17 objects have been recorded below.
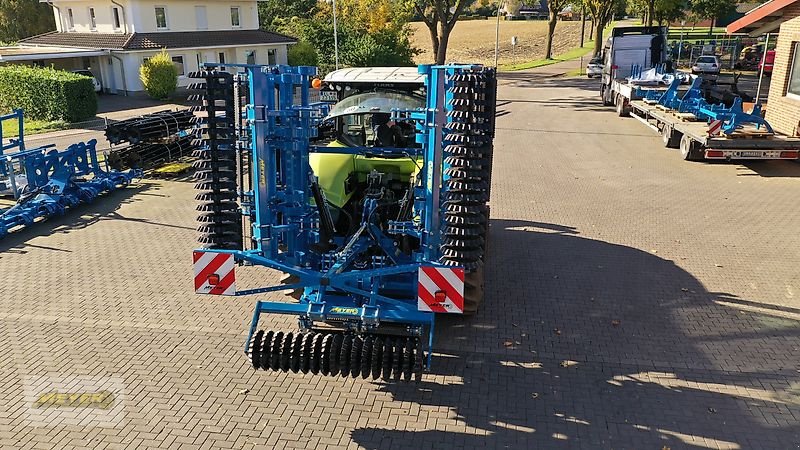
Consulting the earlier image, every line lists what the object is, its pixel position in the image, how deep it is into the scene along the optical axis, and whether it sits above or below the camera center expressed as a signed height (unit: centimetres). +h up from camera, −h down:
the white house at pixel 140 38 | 2953 -21
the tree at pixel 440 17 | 2900 +92
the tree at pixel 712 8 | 4725 +227
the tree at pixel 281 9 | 4753 +191
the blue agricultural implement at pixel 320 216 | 486 -148
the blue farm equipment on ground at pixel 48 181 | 1009 -260
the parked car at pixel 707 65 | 3172 -132
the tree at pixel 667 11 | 3735 +174
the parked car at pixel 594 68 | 3534 -167
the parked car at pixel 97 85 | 3078 -243
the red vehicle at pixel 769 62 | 3088 -109
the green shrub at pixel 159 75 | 2719 -171
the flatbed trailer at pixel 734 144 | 1273 -209
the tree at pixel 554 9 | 4288 +189
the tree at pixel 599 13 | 3691 +145
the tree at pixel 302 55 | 3388 -102
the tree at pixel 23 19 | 4262 +96
